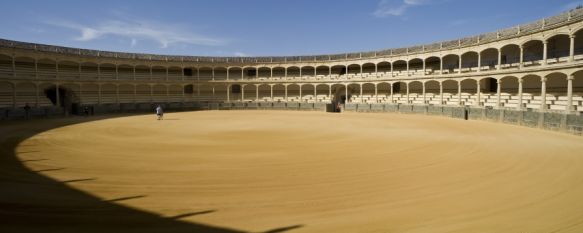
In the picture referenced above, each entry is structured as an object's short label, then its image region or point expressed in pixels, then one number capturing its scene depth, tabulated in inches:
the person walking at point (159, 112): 1141.5
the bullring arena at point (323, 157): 241.6
